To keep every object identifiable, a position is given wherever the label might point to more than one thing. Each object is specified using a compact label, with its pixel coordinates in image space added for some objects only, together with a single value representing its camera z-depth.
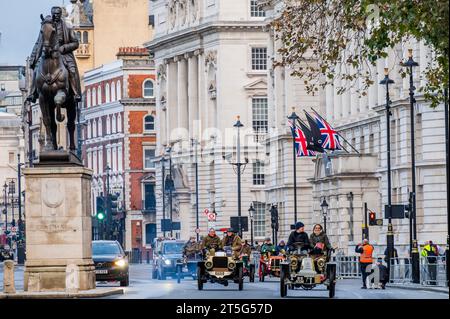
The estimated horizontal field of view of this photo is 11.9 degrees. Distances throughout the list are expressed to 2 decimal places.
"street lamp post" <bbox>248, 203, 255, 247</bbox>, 128.88
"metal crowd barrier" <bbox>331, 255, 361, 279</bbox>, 84.69
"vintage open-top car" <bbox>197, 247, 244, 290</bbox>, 54.56
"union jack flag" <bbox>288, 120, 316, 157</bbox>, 100.07
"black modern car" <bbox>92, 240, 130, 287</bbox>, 57.22
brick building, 184.88
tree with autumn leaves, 40.34
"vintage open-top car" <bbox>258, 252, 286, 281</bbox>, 71.06
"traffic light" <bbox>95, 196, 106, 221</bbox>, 80.94
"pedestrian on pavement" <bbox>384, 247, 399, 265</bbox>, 73.56
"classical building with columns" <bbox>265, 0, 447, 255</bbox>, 93.50
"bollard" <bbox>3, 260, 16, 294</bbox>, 43.94
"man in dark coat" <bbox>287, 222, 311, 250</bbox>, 48.16
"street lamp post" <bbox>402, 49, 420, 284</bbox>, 68.75
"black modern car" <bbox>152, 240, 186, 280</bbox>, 79.44
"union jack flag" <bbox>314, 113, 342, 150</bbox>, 96.81
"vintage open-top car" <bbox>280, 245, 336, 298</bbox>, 47.66
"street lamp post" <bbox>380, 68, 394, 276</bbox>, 75.69
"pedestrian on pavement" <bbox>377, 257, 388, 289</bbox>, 63.25
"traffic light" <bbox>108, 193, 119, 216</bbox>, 80.94
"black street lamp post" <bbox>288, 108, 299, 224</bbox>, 104.81
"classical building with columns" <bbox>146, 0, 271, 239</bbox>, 155.75
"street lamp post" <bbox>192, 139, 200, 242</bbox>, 147.62
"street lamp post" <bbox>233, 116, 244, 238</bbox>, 111.22
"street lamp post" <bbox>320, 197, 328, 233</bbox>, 105.06
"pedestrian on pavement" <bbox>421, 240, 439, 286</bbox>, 66.19
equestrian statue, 43.88
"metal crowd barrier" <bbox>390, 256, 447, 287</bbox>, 66.12
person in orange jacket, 63.69
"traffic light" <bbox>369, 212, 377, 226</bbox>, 81.68
